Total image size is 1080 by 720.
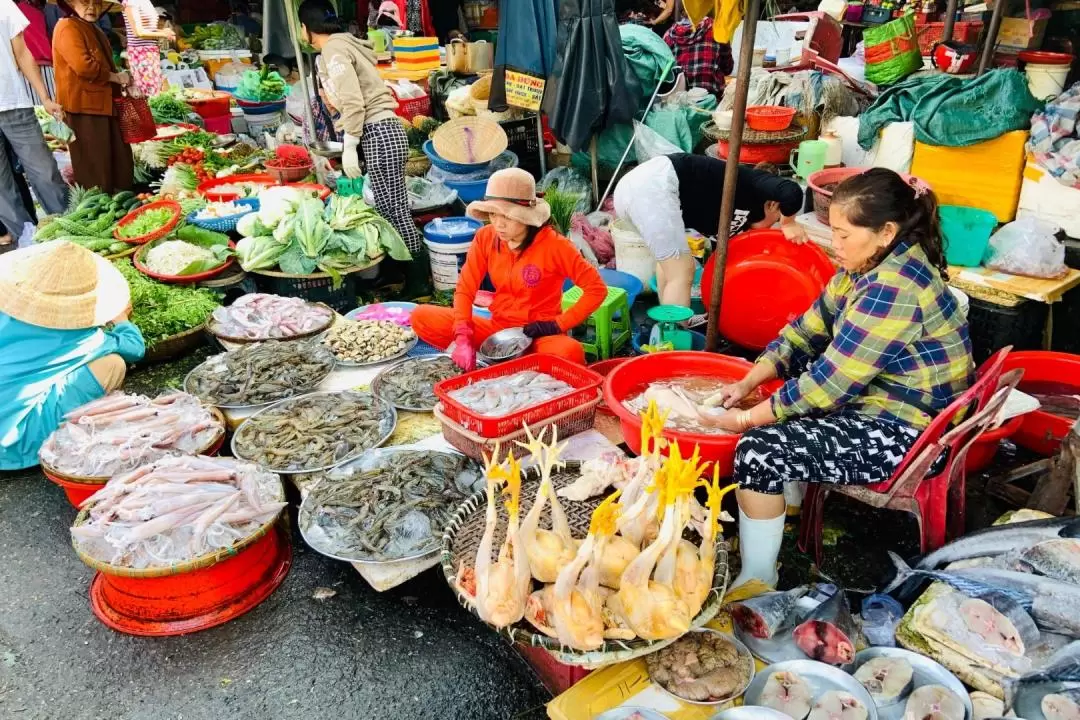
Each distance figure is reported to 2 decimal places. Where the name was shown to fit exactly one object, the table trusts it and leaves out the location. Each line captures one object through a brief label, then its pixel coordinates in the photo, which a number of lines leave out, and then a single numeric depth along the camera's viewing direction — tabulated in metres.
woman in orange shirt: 4.00
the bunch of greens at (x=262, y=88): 10.50
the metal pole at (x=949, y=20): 6.35
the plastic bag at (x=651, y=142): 6.66
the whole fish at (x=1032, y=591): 2.39
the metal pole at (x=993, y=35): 5.39
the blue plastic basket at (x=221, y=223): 6.41
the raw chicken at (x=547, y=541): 2.25
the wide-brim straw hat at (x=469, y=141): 7.12
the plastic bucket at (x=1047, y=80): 4.73
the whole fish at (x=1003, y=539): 2.66
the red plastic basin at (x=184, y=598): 3.06
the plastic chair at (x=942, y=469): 2.66
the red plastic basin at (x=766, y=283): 4.48
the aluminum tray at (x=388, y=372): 4.16
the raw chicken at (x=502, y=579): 2.18
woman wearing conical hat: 3.90
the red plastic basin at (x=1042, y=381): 3.68
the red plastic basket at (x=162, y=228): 6.13
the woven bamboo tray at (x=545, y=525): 2.20
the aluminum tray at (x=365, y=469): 3.05
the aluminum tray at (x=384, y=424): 3.66
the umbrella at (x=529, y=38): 6.62
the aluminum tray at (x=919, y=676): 2.28
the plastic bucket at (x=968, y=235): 4.59
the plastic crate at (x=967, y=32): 6.51
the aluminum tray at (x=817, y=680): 2.29
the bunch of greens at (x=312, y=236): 5.82
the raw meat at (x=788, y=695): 2.27
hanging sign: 6.86
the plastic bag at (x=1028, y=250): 4.38
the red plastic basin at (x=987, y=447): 3.36
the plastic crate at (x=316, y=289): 5.84
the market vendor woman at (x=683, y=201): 4.68
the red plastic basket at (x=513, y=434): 3.36
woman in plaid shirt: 2.66
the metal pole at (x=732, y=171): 3.26
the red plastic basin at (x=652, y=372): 3.28
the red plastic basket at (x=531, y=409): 3.33
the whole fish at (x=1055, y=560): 2.50
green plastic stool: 4.74
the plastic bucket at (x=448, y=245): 6.03
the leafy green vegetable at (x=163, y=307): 5.22
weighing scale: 4.50
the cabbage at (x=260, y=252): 5.82
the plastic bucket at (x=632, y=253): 5.63
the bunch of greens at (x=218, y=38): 12.92
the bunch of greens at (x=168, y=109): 9.88
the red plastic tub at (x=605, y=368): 4.12
